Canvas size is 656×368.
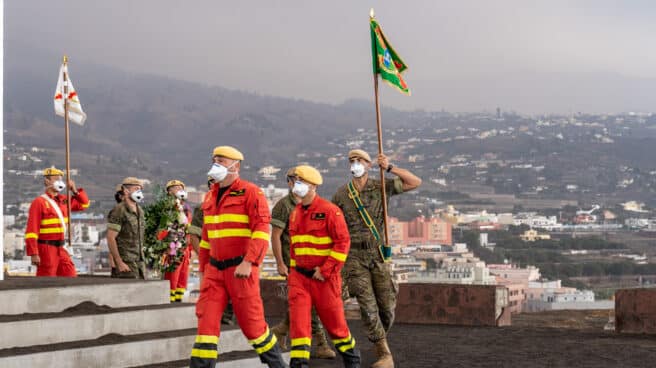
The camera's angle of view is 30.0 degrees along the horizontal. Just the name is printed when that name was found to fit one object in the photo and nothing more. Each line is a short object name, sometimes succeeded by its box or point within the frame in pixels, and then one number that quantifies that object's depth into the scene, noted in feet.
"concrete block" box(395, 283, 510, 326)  55.42
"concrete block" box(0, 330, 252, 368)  30.58
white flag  59.26
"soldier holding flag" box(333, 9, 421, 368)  37.65
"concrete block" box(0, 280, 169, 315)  33.76
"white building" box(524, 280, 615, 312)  233.33
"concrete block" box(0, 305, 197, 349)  32.01
